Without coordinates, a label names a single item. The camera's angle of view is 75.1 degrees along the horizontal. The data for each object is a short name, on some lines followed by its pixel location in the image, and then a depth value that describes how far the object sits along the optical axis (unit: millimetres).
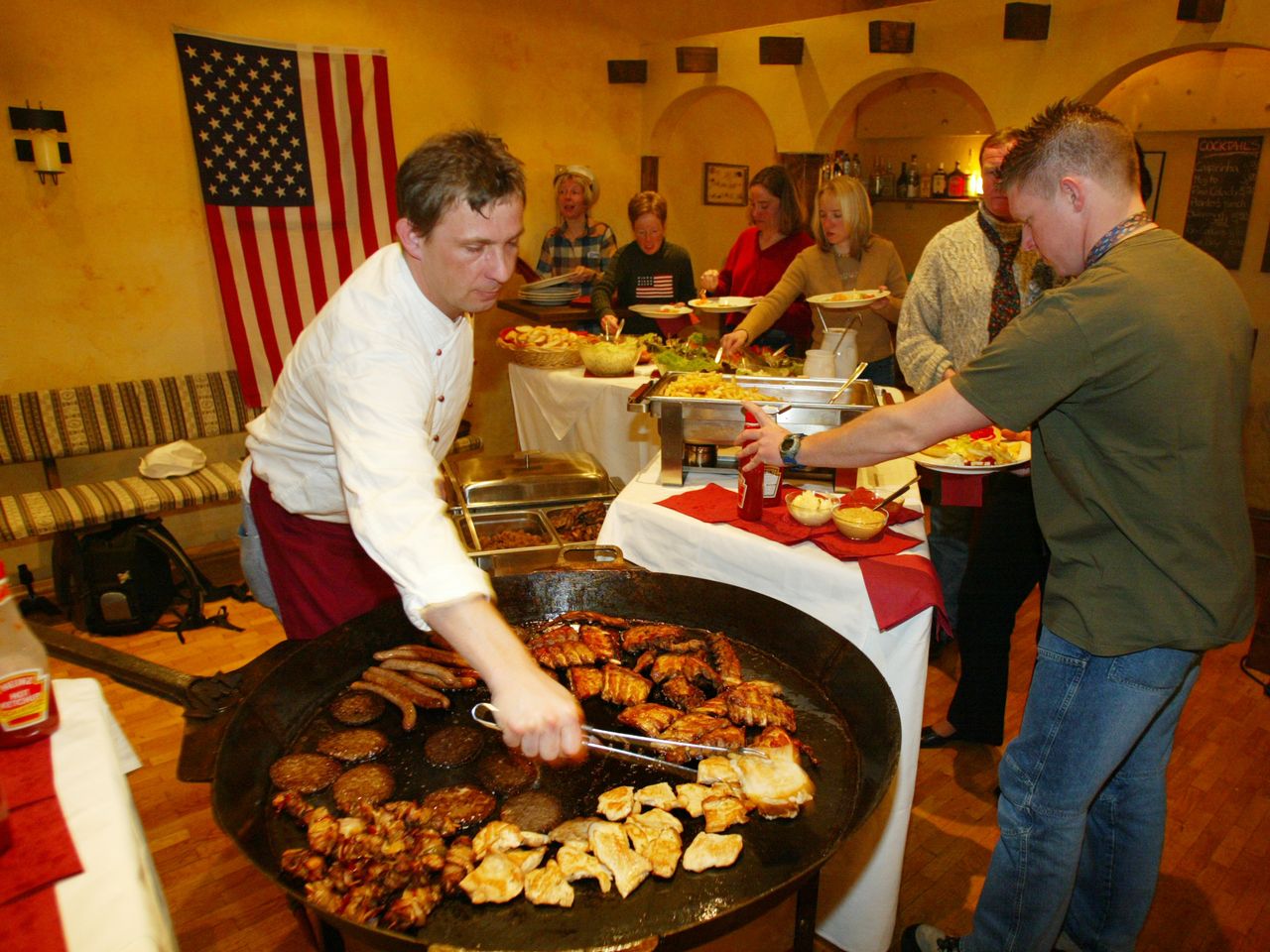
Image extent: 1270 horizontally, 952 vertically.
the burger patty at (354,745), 1651
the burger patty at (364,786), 1524
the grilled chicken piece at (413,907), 1292
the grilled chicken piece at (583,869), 1386
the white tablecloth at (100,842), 1072
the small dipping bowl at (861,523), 2229
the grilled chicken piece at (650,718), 1714
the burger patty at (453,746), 1663
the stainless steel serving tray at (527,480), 3350
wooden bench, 4184
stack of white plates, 5938
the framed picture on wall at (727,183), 7996
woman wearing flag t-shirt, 5441
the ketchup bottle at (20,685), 1374
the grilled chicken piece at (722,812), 1495
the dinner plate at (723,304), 4551
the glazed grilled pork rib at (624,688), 1826
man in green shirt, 1636
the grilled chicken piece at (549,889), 1355
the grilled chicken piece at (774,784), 1523
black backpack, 4203
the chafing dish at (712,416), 2592
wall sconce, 4332
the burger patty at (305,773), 1557
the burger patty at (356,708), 1757
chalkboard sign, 5676
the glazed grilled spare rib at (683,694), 1823
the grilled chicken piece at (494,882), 1347
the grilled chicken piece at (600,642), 1972
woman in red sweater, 4879
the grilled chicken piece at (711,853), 1428
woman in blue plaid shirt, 6051
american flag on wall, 5039
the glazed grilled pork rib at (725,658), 1880
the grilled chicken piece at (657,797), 1548
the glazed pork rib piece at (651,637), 2021
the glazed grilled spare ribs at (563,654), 1924
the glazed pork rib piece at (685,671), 1893
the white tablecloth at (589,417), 4180
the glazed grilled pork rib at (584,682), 1830
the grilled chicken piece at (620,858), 1385
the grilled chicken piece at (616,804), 1514
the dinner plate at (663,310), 4762
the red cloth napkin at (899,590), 2041
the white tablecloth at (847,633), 2127
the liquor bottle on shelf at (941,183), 7758
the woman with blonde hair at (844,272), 4160
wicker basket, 4492
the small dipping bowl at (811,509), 2322
